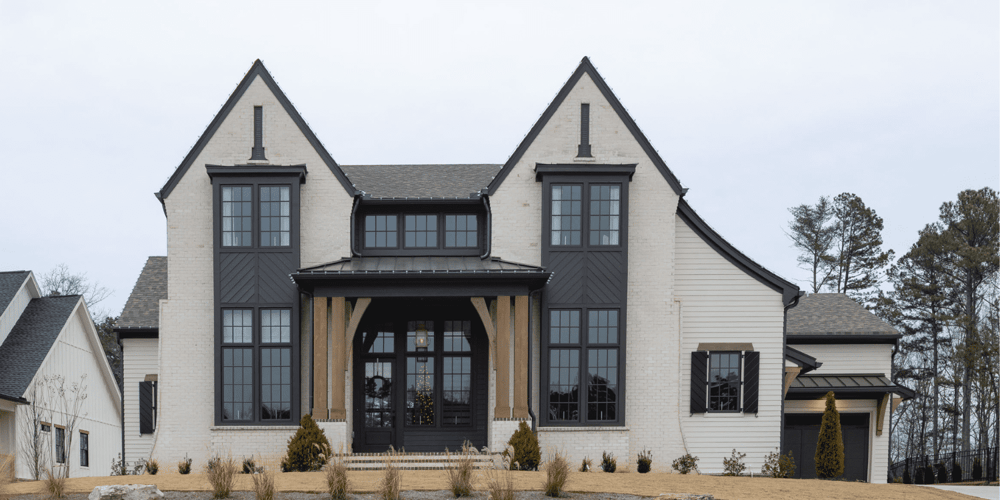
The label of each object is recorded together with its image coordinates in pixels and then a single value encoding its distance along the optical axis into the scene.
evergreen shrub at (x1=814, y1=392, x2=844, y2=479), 19.45
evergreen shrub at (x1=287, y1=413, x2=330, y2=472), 17.19
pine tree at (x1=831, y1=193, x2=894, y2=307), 43.00
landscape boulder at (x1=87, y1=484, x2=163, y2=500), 12.58
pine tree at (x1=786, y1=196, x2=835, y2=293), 44.78
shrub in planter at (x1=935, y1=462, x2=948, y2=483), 26.89
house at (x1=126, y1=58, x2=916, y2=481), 18.91
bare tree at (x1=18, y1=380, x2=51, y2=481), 18.20
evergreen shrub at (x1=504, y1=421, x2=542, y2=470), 17.12
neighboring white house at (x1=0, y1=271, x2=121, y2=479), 21.67
